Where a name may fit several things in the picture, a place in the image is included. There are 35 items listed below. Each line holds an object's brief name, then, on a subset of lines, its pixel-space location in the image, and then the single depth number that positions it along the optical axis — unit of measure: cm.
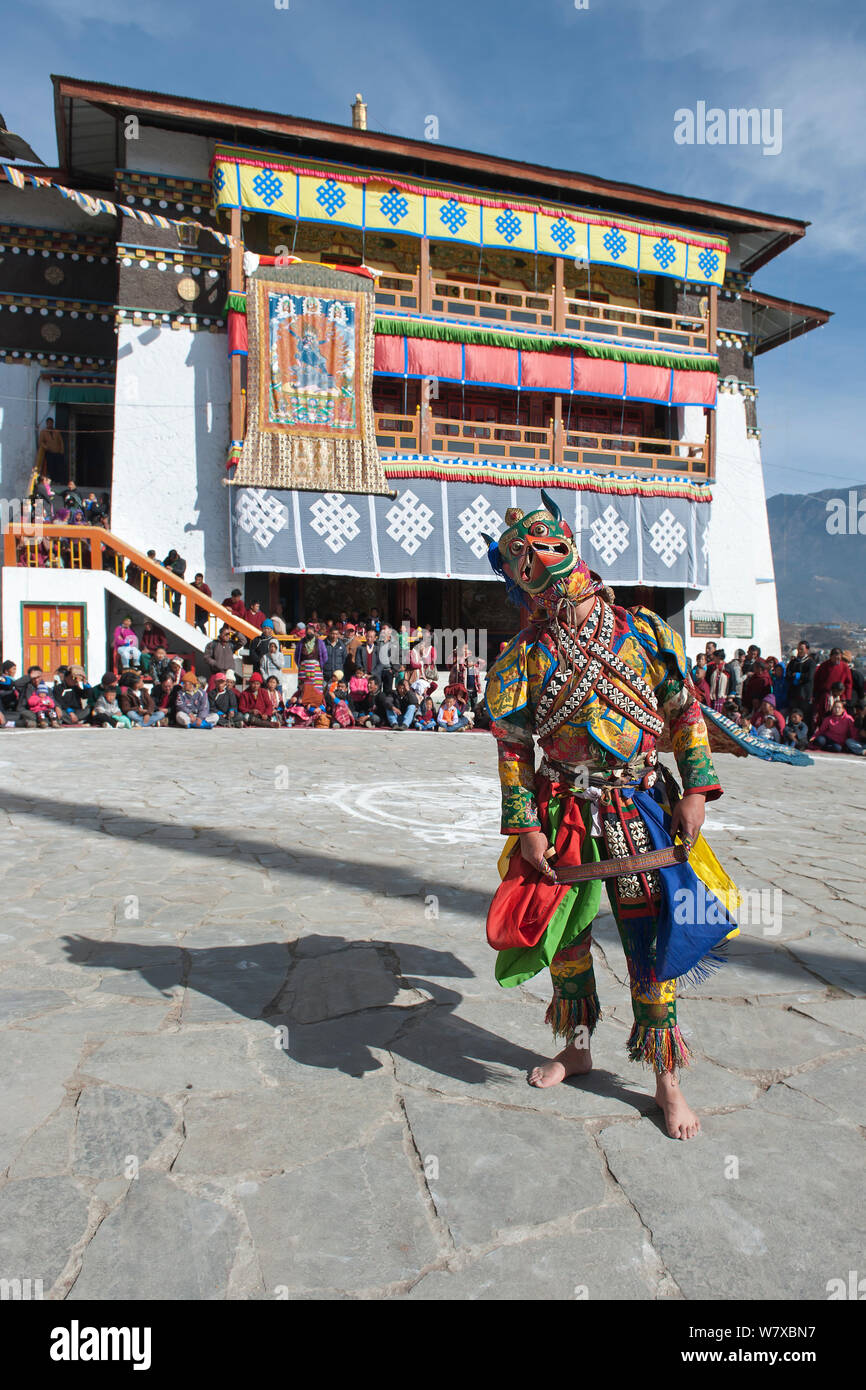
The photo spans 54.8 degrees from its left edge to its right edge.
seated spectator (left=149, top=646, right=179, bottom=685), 1279
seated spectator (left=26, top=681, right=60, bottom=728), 1190
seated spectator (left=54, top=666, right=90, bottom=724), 1245
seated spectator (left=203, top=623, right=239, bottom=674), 1341
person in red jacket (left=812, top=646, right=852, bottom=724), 1226
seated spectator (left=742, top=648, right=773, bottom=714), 1384
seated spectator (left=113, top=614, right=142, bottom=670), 1326
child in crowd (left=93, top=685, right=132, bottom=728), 1202
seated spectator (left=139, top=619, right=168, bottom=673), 1374
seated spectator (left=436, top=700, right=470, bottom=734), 1358
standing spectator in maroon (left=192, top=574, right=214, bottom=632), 1478
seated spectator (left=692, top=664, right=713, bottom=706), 1413
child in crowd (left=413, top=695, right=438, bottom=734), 1367
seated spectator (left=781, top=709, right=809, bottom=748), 1238
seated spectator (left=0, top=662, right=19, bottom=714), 1217
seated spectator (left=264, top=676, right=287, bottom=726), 1298
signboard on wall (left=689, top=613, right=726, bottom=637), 1983
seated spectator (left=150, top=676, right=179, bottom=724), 1251
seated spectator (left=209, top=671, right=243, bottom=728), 1267
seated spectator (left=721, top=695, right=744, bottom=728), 1340
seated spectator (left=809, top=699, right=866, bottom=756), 1186
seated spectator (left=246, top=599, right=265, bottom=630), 1534
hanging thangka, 1558
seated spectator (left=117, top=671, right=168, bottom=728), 1219
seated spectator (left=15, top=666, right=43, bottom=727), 1202
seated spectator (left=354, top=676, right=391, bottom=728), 1370
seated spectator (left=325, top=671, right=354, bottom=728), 1339
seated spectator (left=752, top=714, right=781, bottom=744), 1231
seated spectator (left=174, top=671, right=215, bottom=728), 1226
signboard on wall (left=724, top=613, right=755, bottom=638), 2008
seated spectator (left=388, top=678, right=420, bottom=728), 1363
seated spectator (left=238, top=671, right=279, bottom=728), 1282
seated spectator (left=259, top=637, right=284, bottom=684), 1364
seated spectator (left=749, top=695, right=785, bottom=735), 1233
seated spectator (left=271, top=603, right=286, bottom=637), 1530
